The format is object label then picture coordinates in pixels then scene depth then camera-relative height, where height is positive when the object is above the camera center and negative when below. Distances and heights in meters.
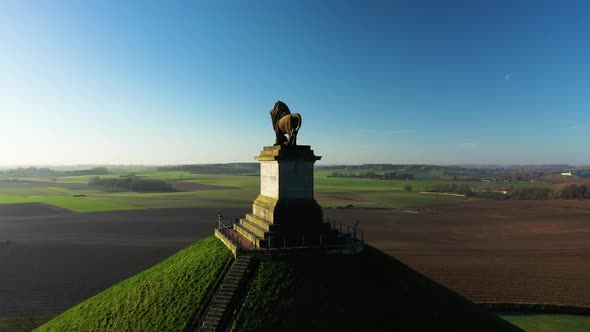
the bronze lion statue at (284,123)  21.91 +2.86
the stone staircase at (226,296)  15.73 -6.23
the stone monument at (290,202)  20.88 -2.21
